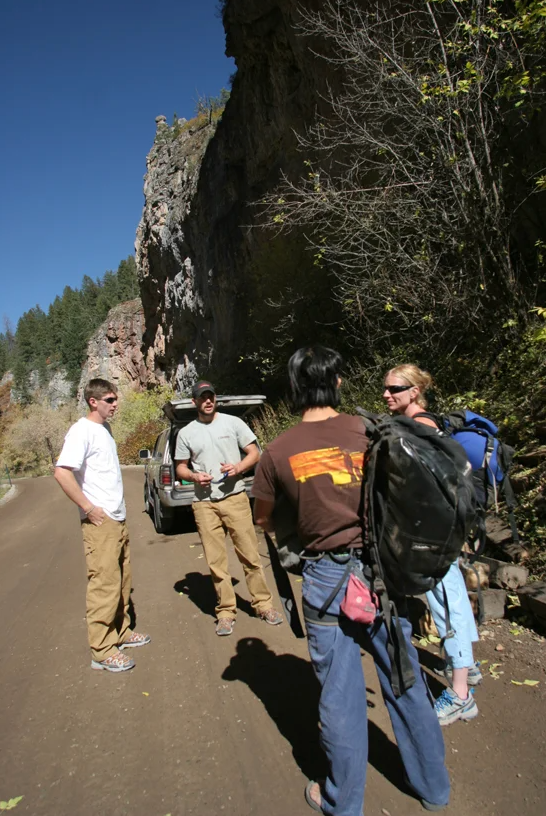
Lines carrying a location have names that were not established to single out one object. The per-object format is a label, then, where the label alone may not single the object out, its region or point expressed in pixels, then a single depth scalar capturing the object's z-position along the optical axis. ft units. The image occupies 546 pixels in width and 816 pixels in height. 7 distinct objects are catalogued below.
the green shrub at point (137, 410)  111.96
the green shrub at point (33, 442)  204.85
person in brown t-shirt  6.89
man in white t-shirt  12.34
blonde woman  9.18
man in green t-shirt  14.37
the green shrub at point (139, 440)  96.27
